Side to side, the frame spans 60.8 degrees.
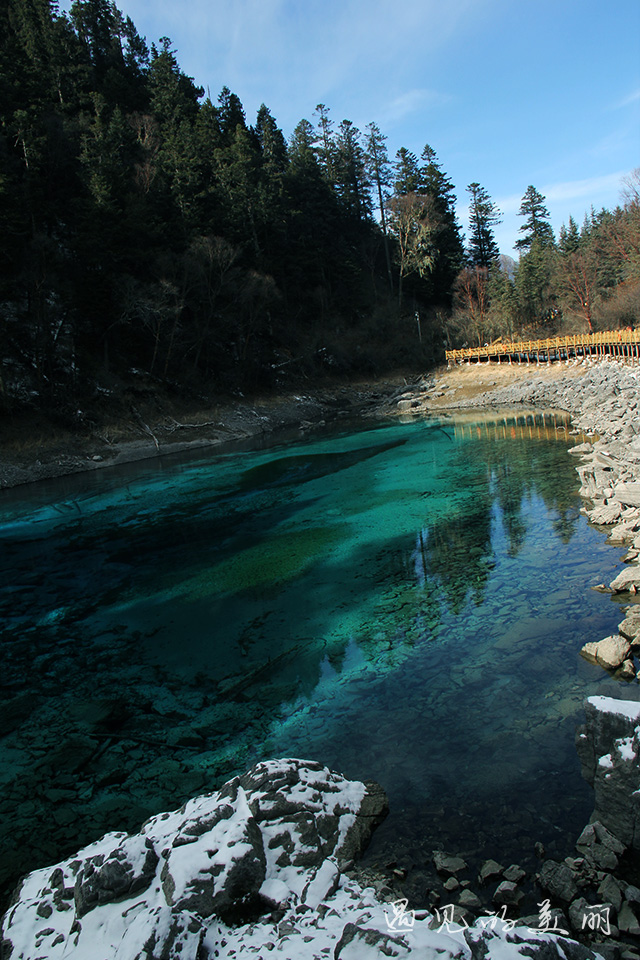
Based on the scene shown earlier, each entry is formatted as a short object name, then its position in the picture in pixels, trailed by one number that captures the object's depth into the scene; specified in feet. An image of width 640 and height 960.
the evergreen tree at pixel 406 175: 210.18
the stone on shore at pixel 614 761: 12.71
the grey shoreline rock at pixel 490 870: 12.69
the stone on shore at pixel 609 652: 20.20
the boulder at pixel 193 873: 11.10
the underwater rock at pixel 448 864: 13.02
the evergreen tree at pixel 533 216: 223.10
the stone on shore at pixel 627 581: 25.46
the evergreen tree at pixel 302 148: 187.01
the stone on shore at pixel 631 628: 20.72
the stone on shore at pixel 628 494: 34.58
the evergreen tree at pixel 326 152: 208.74
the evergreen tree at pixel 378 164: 209.87
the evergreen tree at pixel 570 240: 189.72
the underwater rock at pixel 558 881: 11.79
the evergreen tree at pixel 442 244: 209.97
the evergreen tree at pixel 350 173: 208.44
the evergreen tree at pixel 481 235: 221.87
